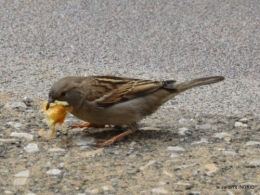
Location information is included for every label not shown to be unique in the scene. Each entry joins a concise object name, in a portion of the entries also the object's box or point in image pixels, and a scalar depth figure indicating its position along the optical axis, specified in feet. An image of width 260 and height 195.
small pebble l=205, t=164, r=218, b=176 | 13.24
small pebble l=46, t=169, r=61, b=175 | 13.33
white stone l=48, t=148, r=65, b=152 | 14.49
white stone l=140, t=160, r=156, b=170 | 13.53
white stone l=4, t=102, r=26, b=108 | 16.61
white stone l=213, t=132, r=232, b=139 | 15.35
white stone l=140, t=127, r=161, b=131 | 15.87
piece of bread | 15.16
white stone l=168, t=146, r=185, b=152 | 14.55
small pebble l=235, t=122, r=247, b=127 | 15.89
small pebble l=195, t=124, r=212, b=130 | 15.81
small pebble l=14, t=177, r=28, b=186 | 12.87
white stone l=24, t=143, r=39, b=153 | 14.44
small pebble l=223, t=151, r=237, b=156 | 14.21
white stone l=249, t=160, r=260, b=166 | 13.71
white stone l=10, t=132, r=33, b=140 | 15.08
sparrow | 15.21
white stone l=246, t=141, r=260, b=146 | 14.88
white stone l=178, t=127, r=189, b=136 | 15.53
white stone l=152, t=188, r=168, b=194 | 12.49
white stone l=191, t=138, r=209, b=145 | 14.99
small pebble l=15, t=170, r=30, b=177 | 13.20
